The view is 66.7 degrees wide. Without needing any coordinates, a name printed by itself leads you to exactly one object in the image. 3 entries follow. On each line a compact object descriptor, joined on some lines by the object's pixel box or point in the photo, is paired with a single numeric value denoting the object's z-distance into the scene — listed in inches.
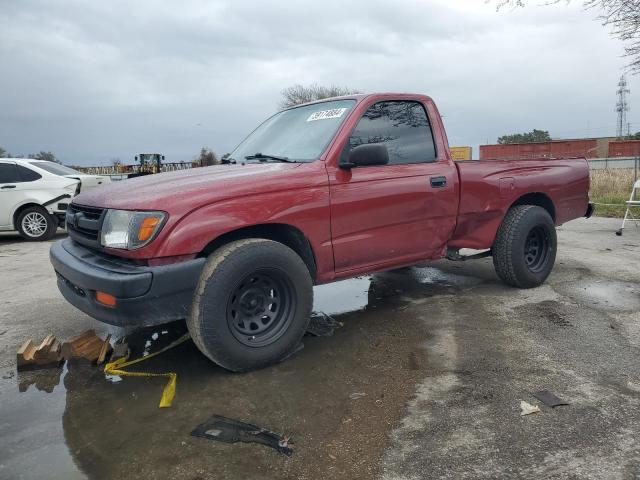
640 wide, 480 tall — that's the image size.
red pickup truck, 111.6
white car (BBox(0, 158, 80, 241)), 365.7
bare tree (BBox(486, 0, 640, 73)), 434.0
